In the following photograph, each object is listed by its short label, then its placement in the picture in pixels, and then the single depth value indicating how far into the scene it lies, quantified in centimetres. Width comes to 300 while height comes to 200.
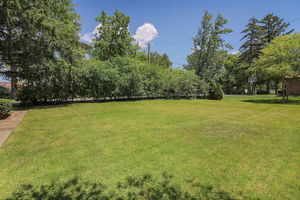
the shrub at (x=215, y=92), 1798
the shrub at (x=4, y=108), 710
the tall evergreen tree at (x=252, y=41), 3171
